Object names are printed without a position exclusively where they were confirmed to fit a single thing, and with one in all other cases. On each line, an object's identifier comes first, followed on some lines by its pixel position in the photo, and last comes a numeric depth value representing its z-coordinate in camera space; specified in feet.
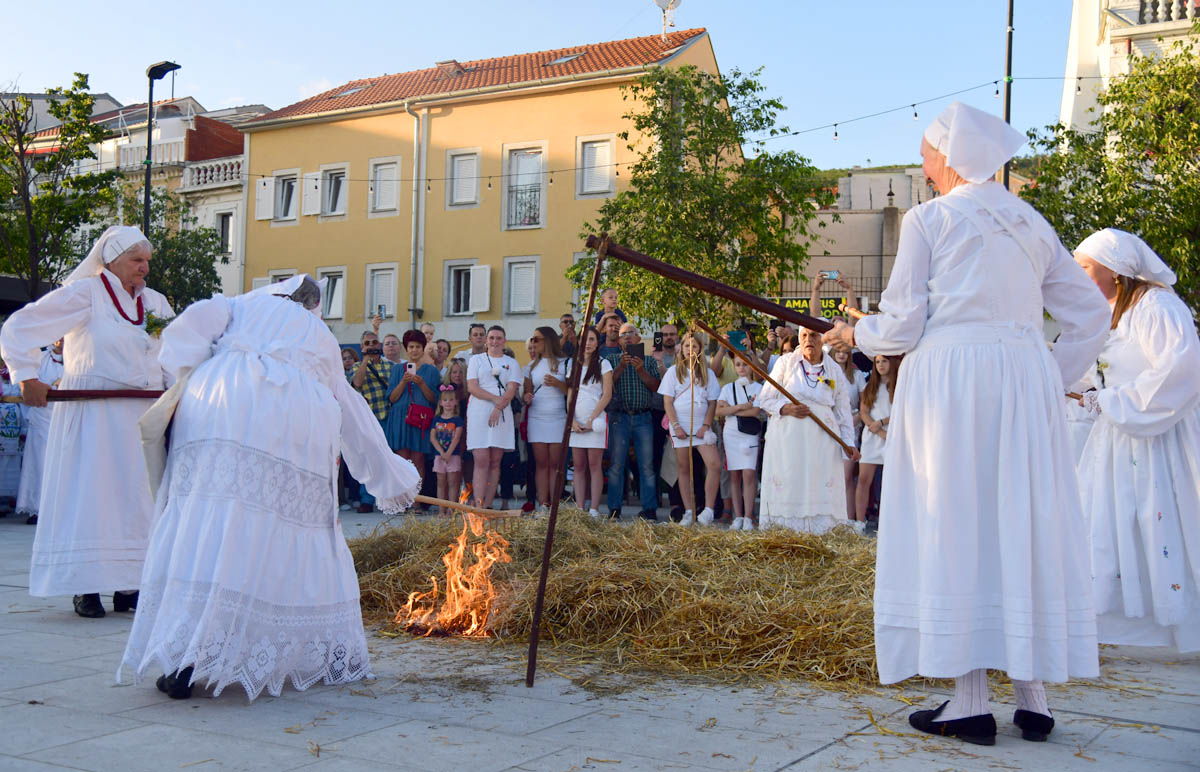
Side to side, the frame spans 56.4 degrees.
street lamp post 84.64
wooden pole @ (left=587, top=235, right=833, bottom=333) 15.08
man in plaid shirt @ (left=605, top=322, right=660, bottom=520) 40.96
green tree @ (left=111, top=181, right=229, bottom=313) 114.01
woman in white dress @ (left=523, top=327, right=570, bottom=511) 41.16
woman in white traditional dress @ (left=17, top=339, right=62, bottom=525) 41.22
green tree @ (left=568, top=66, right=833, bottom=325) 76.89
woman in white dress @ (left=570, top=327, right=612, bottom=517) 40.27
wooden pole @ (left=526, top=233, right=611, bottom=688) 15.39
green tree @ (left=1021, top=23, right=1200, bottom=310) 59.47
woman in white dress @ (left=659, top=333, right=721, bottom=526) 39.04
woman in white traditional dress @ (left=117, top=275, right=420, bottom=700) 14.66
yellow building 110.83
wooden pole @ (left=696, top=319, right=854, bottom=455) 18.94
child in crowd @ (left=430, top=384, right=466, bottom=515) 43.27
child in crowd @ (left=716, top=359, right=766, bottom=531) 38.29
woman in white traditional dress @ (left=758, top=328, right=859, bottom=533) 33.42
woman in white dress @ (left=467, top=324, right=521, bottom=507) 41.22
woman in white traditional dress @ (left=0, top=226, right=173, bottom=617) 20.53
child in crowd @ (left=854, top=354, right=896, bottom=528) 37.06
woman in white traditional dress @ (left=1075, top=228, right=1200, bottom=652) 18.98
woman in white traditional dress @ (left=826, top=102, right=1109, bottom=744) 13.15
